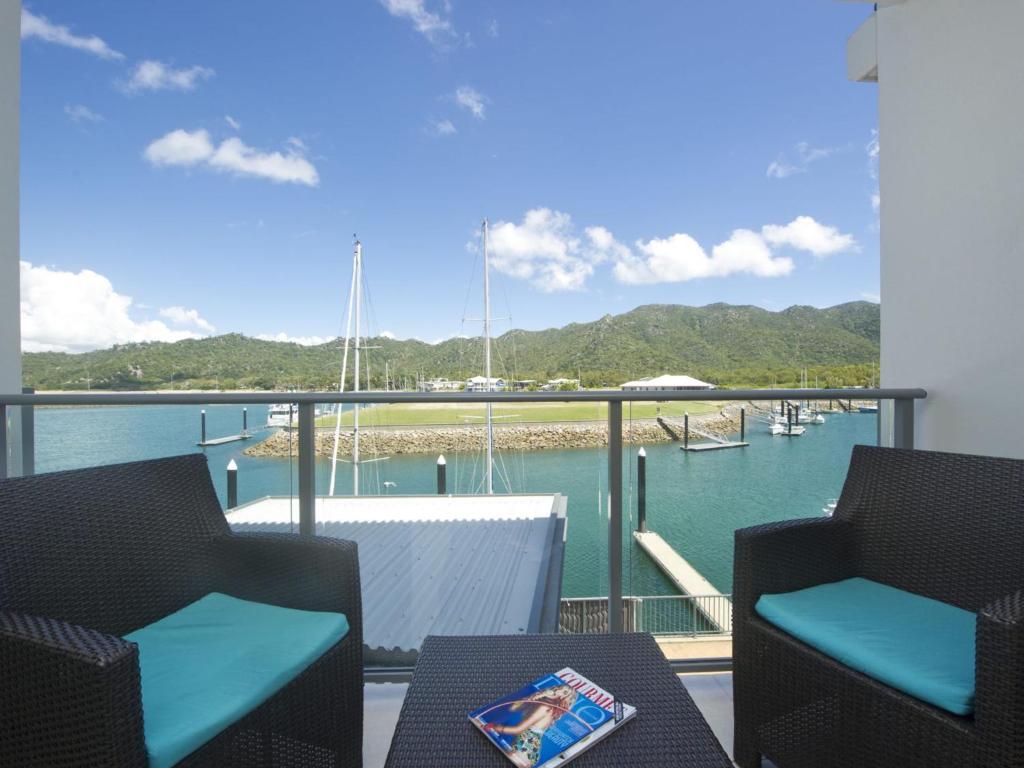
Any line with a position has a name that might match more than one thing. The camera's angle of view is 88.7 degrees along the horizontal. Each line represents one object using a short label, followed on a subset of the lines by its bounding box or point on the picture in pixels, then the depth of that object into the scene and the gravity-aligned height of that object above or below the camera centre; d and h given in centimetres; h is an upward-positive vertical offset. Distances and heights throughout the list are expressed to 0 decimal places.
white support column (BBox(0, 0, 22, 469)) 298 +104
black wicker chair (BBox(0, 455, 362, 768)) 100 -59
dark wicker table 98 -70
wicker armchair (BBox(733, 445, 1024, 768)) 110 -64
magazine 98 -69
